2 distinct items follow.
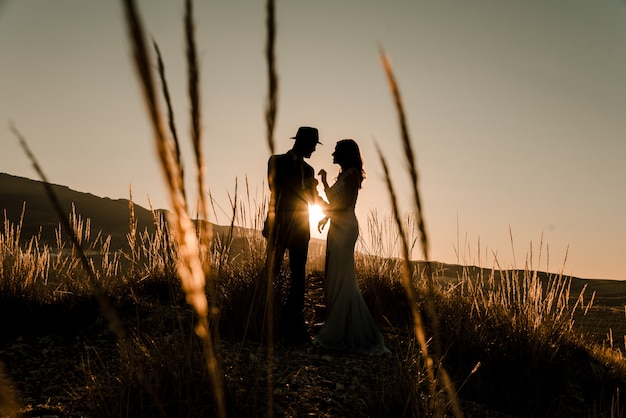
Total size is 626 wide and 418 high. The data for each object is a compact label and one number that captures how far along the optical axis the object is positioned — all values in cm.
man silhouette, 426
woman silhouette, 446
